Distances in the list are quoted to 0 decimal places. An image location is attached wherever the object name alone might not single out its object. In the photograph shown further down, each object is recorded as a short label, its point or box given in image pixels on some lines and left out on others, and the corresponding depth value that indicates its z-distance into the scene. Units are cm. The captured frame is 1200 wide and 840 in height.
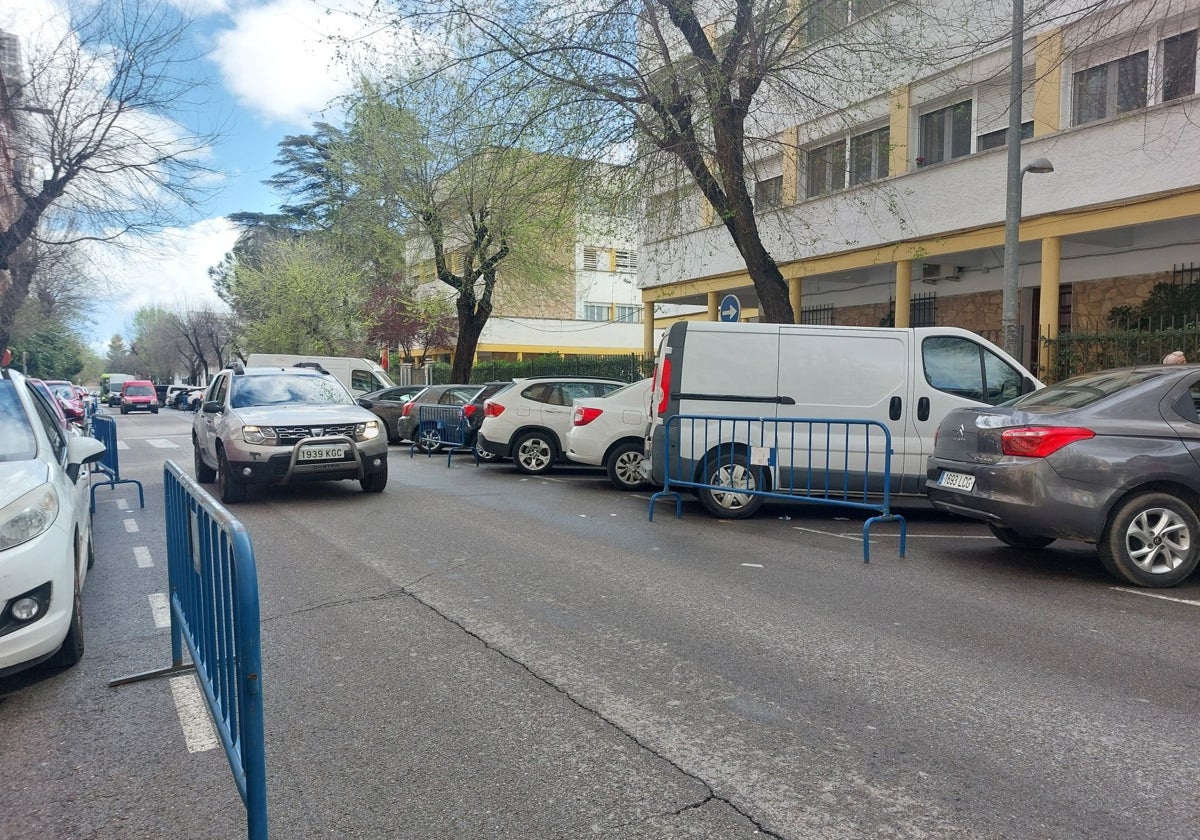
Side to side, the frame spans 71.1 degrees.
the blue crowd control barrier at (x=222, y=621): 251
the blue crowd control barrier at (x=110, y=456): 1133
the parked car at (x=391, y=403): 1947
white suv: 1317
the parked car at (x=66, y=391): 2854
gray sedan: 608
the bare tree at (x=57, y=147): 1786
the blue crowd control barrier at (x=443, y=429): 1507
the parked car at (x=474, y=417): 1473
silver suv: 968
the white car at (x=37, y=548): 387
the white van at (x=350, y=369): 2545
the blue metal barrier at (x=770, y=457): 869
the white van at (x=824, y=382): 904
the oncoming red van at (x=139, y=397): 5044
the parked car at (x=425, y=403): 1698
